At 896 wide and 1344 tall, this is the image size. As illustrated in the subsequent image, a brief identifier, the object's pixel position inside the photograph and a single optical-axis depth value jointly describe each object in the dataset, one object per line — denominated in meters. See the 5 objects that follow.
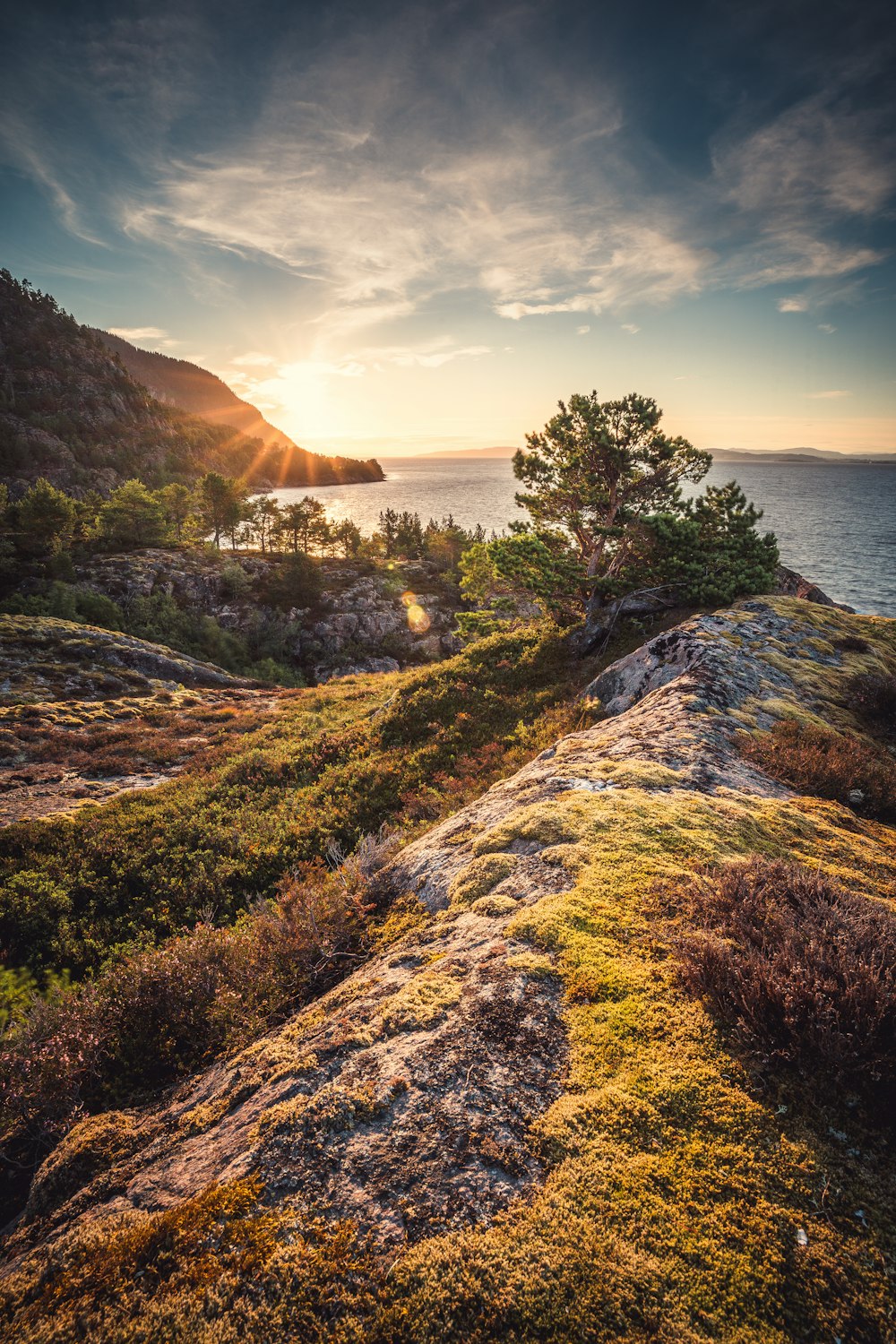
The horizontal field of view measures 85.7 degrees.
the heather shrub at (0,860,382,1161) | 4.89
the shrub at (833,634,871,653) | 14.27
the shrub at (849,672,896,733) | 11.04
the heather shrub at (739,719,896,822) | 7.59
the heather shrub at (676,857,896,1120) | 3.08
